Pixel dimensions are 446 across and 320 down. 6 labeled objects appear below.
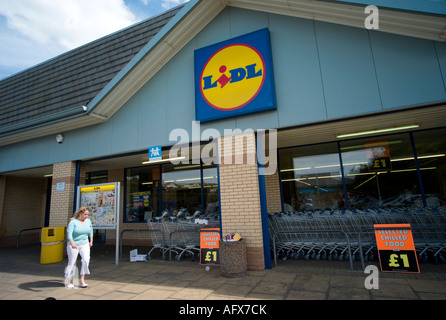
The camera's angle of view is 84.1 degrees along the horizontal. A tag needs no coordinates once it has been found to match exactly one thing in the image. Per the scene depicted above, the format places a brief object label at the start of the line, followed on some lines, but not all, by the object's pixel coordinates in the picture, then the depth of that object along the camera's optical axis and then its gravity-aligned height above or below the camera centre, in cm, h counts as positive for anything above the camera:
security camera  952 +281
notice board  769 +22
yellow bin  799 -106
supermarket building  563 +253
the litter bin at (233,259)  564 -129
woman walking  532 -67
